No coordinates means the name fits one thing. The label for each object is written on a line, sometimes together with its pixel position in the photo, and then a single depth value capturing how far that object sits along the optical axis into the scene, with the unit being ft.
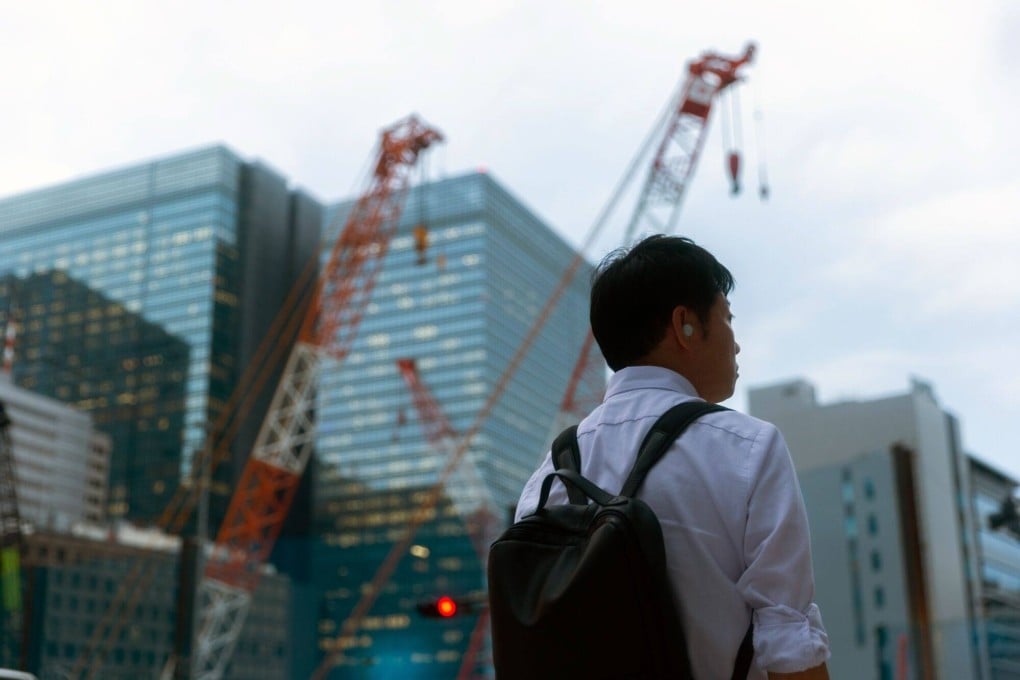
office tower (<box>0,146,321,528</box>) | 346.95
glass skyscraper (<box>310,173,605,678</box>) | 325.83
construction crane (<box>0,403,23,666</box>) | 99.27
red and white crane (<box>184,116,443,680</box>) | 159.02
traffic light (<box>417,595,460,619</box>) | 48.46
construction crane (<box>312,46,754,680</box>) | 141.38
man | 4.58
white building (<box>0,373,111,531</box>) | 308.81
